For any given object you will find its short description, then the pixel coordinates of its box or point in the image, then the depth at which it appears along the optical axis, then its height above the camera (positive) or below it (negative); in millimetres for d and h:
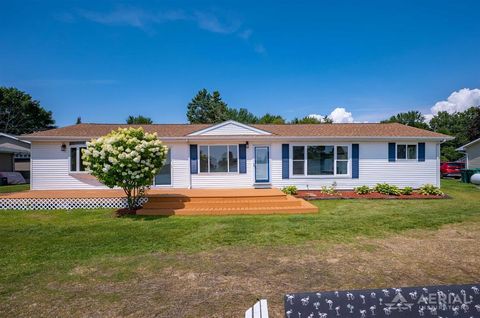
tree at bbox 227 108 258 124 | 55156 +10169
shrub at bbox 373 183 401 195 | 12236 -1326
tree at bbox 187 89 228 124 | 53062 +11608
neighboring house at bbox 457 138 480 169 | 22581 +620
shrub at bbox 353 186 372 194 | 12391 -1366
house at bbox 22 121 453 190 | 12641 +193
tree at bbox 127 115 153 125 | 56312 +9668
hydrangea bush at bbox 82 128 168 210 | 8109 +152
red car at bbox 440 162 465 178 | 23806 -724
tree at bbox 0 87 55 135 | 41531 +8543
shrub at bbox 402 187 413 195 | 12203 -1386
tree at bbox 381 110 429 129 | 58781 +10162
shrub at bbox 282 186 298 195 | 12406 -1358
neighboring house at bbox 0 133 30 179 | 20656 +662
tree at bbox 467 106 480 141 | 36703 +4790
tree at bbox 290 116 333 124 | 50522 +8526
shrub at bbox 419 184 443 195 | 12219 -1376
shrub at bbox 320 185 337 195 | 12347 -1380
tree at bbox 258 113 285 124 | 53550 +9332
